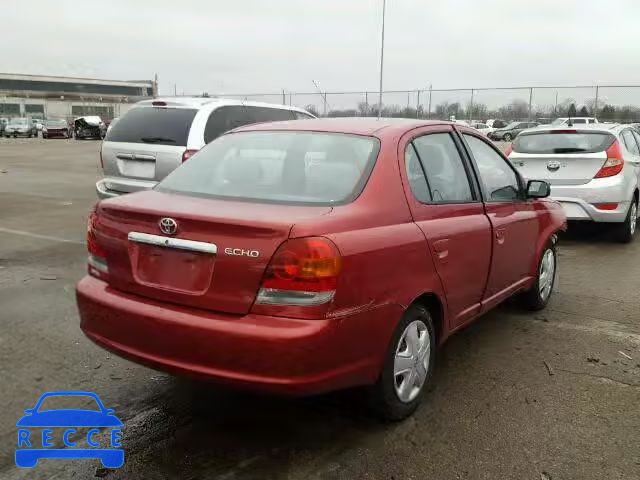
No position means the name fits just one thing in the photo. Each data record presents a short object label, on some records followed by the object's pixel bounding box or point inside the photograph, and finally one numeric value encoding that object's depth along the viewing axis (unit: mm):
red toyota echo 2660
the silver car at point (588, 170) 7785
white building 81000
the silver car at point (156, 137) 6969
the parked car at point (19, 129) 46625
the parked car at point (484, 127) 37241
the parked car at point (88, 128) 41312
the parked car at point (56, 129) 43812
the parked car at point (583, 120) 27884
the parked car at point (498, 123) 39500
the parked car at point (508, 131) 37250
